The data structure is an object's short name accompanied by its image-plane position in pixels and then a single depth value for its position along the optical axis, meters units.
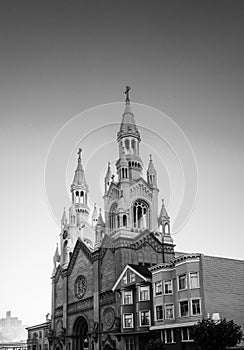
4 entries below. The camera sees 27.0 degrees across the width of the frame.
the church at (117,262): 62.53
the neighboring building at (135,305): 57.47
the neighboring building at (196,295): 49.44
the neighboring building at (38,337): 96.36
